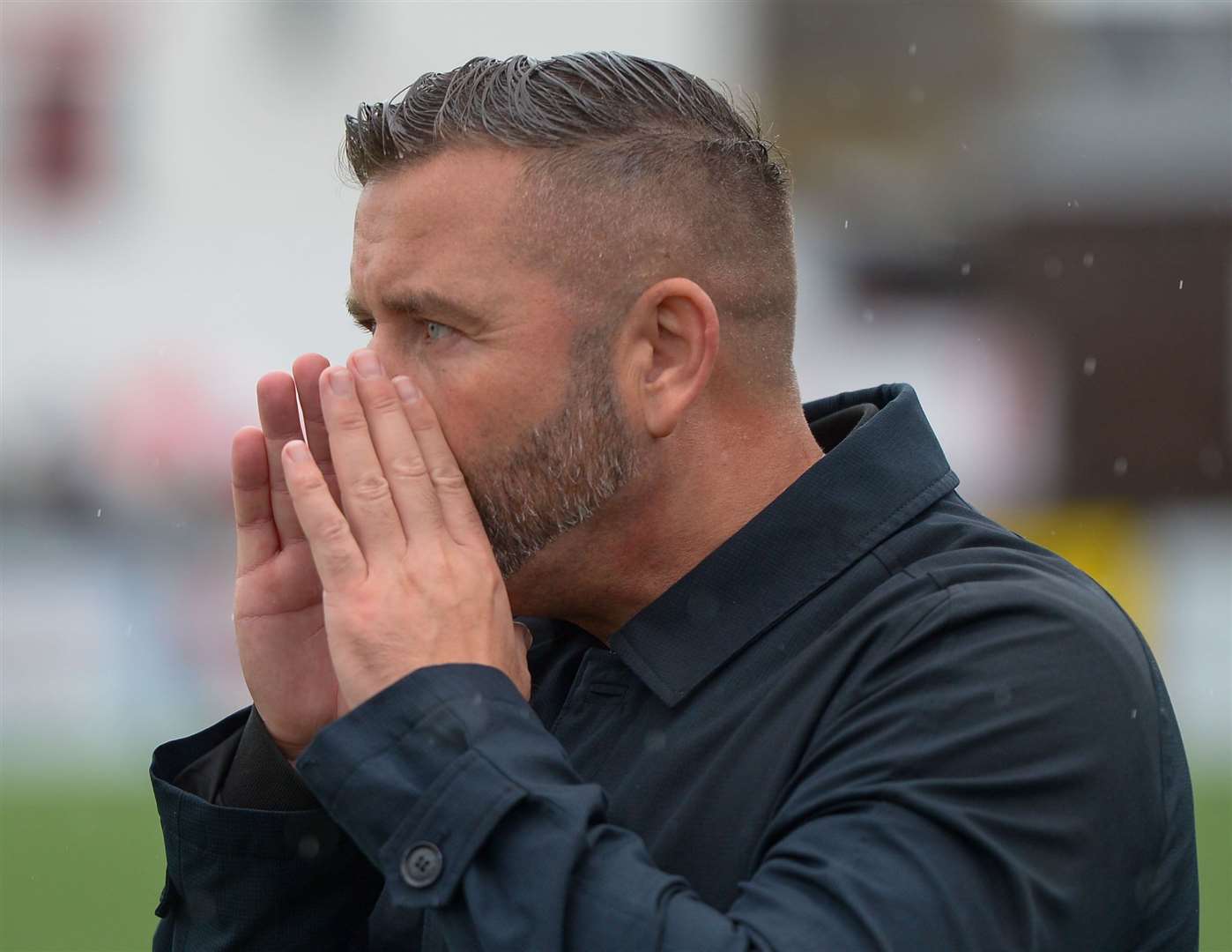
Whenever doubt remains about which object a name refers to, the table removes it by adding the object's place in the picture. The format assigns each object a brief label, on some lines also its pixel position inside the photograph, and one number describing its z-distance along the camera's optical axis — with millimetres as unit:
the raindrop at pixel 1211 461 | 19130
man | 5206
